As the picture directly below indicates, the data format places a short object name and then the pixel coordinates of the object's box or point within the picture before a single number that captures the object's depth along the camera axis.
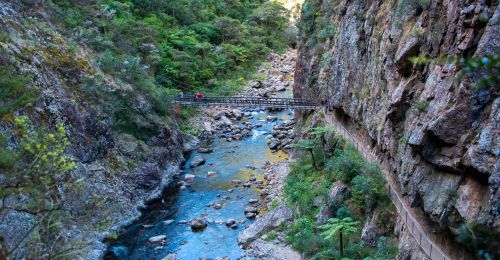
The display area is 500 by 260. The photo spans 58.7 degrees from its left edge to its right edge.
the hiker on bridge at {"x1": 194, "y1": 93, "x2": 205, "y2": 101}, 35.01
